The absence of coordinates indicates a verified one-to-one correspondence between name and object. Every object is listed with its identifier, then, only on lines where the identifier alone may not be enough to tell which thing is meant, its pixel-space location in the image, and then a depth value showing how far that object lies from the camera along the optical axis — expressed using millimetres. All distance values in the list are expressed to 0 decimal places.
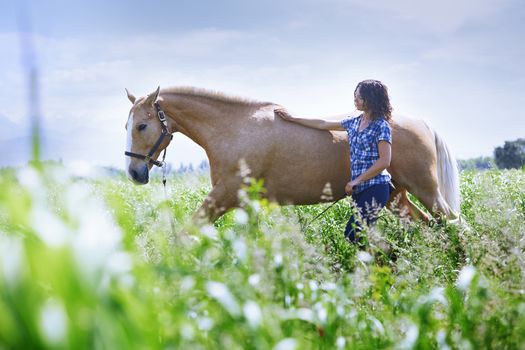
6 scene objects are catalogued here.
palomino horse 6426
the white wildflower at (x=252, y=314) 2082
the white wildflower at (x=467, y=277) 2896
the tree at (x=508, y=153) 58125
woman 5523
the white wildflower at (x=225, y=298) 2107
